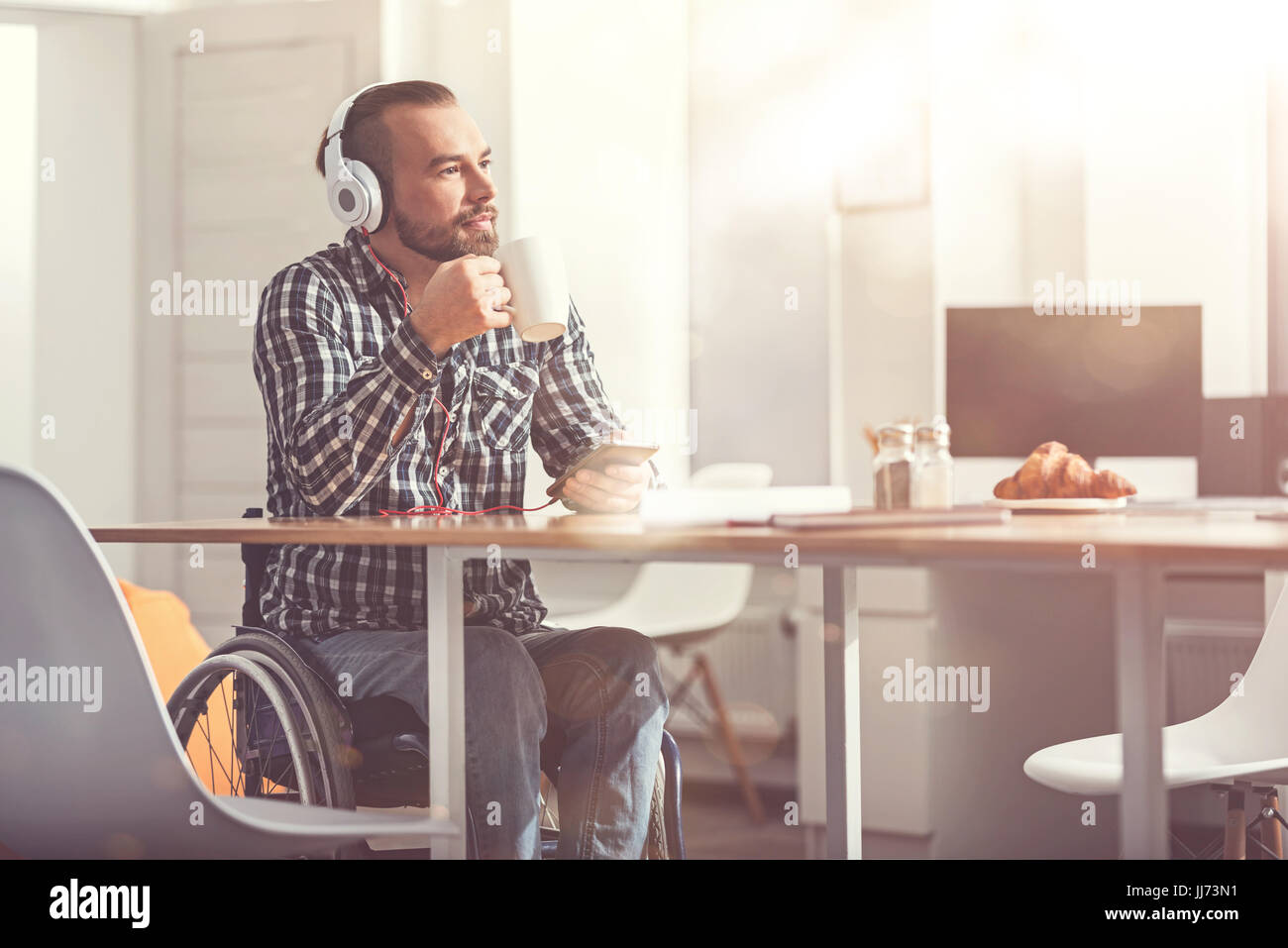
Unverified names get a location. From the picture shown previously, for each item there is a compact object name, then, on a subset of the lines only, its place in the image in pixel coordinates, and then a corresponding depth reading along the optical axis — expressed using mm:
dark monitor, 4376
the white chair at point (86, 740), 2867
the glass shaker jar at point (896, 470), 3207
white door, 5638
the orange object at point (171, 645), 3948
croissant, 3323
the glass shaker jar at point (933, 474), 3204
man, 3233
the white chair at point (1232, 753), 3354
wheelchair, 3202
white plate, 3259
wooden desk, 2786
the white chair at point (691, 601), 4901
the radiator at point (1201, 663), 4506
